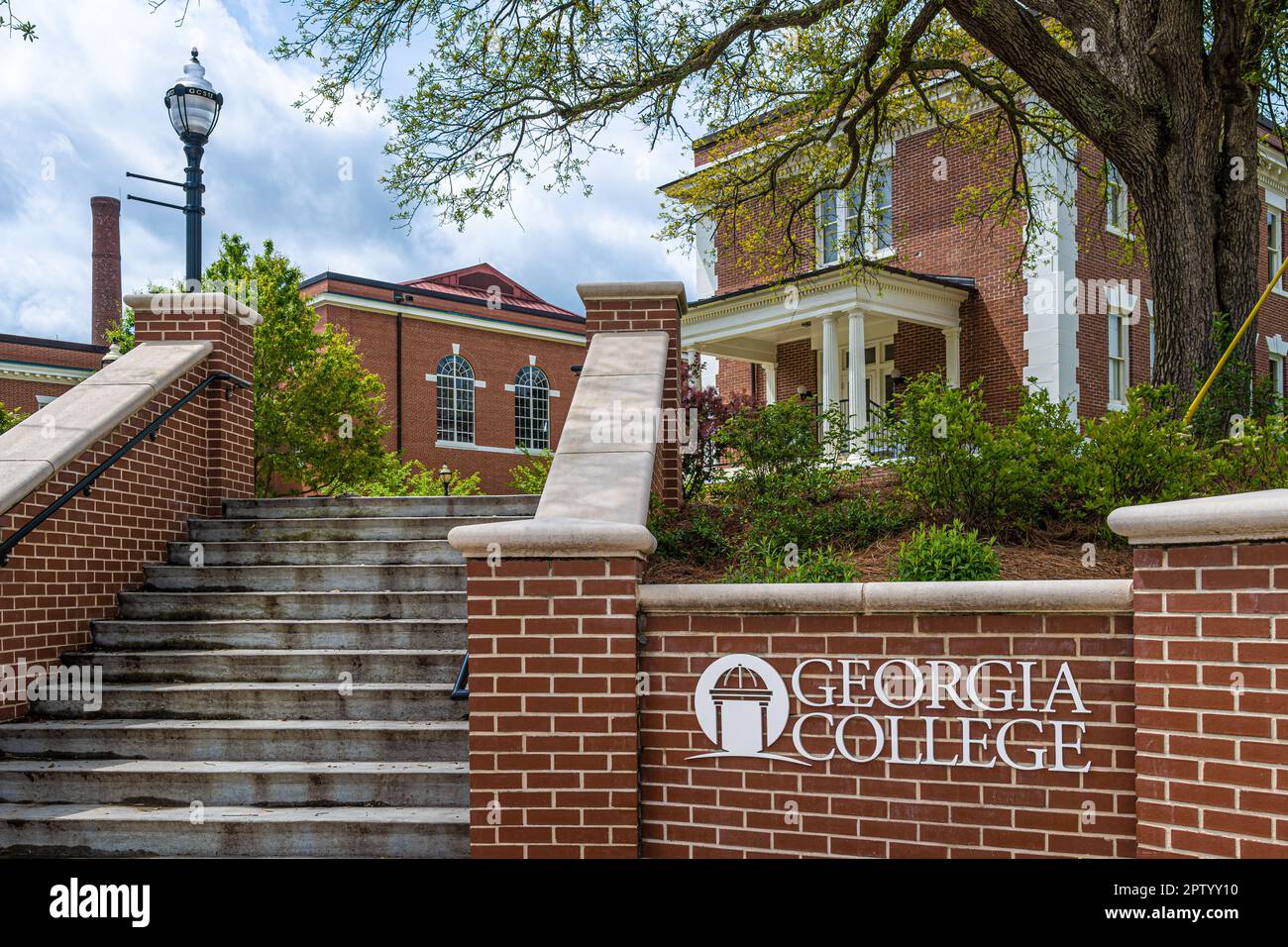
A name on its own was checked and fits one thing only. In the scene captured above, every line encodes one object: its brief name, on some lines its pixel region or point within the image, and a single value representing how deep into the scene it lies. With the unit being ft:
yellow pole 23.92
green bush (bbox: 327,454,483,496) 53.31
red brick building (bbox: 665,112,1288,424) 66.08
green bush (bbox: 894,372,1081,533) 20.86
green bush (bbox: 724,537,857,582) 17.84
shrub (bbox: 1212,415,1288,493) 19.62
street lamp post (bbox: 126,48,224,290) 35.81
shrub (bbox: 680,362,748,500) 29.66
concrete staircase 16.93
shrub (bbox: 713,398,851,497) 24.26
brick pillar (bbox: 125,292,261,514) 26.99
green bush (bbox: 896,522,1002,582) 17.15
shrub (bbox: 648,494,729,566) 21.53
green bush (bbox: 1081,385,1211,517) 19.80
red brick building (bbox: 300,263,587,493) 96.68
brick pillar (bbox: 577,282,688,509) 24.04
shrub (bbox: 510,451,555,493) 34.45
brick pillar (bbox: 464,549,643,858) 14.84
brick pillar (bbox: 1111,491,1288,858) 11.87
